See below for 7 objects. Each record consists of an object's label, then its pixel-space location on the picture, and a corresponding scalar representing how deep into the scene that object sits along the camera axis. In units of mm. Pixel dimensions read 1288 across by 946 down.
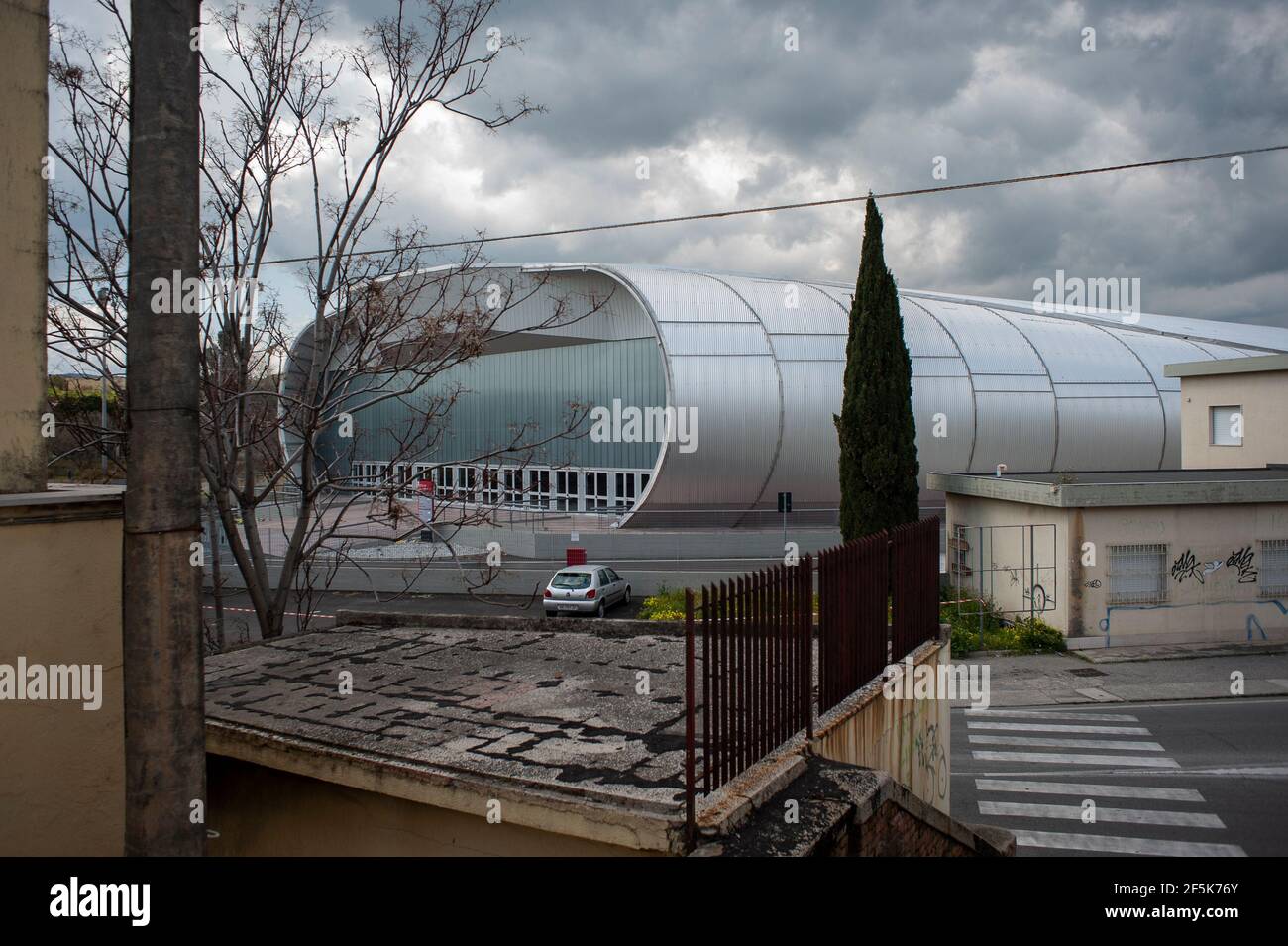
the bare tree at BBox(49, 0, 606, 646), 8594
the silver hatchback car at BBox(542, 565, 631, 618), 20578
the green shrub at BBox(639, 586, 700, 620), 19852
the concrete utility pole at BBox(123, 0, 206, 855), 3541
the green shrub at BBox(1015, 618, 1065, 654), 17172
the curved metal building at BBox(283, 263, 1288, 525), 28312
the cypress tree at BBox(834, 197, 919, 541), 20172
